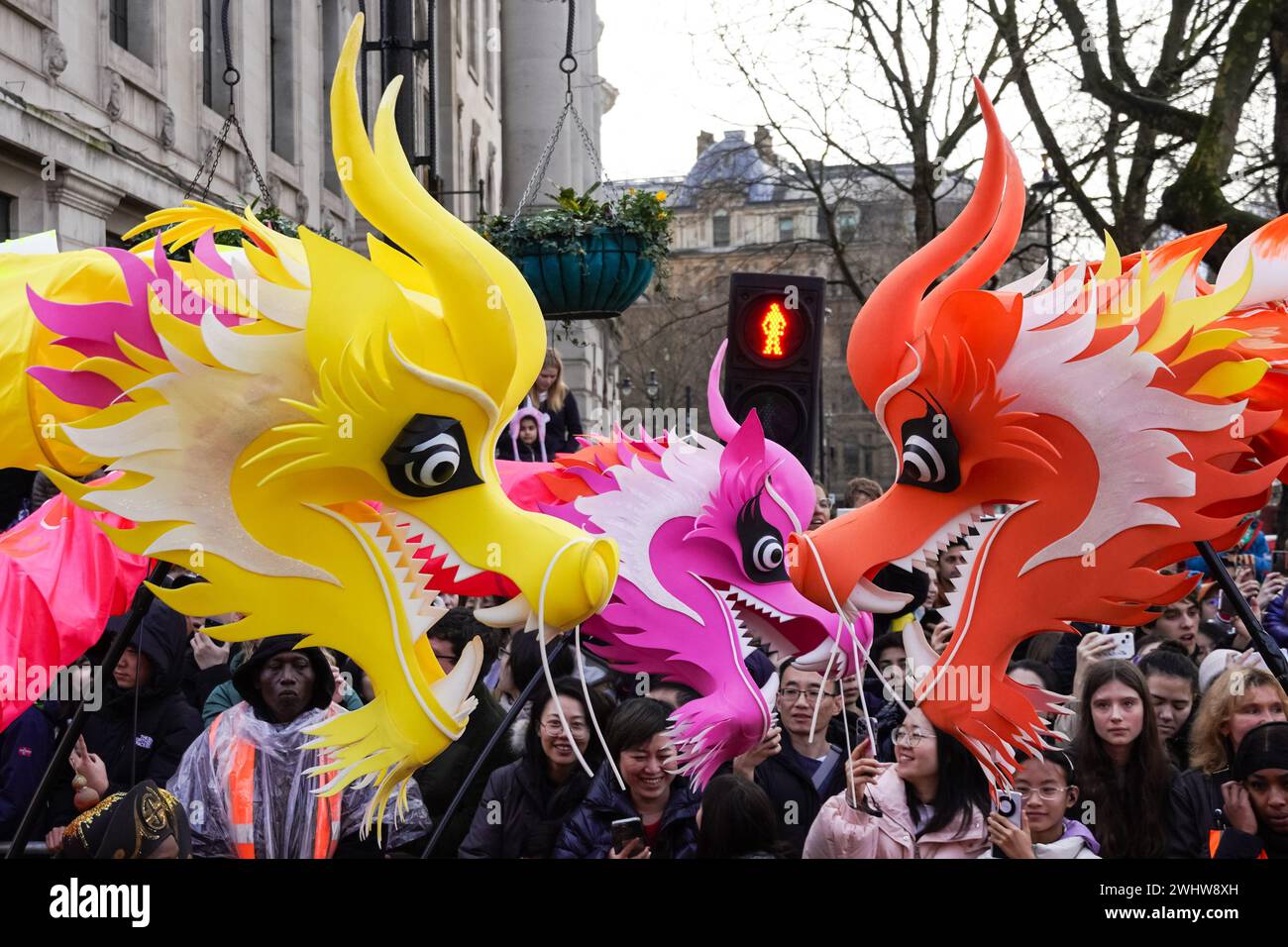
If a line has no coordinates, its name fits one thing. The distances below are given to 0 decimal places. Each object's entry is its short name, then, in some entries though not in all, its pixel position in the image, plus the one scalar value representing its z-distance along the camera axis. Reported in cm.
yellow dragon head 389
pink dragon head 601
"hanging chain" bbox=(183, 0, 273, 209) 569
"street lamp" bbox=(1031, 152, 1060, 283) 1633
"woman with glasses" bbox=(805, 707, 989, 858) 505
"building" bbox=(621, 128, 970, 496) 2075
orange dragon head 454
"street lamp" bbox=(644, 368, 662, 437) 3120
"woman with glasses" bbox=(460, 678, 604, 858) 568
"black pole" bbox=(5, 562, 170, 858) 411
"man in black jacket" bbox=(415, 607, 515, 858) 595
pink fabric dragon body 406
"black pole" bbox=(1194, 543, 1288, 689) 471
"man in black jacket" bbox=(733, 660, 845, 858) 591
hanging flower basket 689
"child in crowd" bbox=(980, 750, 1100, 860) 516
